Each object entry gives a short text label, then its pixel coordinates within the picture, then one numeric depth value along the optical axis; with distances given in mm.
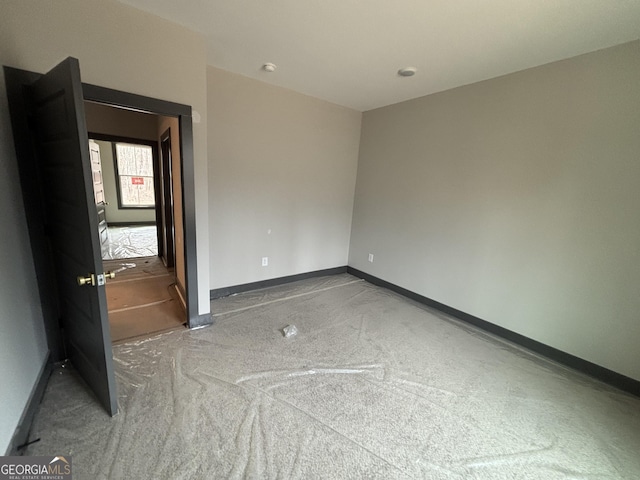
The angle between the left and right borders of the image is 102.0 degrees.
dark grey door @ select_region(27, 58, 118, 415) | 1290
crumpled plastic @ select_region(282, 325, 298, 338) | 2582
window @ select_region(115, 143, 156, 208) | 7281
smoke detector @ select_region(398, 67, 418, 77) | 2547
